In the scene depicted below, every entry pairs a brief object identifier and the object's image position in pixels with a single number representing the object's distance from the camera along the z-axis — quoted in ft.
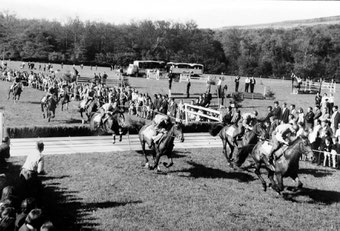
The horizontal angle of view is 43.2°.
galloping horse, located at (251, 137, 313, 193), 39.55
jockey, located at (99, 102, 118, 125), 60.70
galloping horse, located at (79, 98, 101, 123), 70.90
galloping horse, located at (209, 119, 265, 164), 49.33
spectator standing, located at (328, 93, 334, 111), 83.37
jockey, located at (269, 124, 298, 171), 41.47
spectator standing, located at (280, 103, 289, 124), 65.92
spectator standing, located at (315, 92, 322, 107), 92.01
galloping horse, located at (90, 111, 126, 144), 60.29
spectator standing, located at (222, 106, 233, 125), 62.15
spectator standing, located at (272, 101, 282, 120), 65.24
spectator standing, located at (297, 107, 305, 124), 63.43
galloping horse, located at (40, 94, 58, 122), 75.00
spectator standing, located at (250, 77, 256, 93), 121.60
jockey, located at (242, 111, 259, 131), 52.42
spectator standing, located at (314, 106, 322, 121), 64.18
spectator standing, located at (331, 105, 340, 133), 61.52
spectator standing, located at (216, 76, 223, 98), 107.01
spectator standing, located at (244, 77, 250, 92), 123.85
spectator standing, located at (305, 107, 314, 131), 63.46
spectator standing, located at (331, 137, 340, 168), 54.80
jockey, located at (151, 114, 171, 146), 47.34
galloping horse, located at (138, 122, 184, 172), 45.72
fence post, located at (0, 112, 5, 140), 50.84
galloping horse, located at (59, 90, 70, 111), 87.51
